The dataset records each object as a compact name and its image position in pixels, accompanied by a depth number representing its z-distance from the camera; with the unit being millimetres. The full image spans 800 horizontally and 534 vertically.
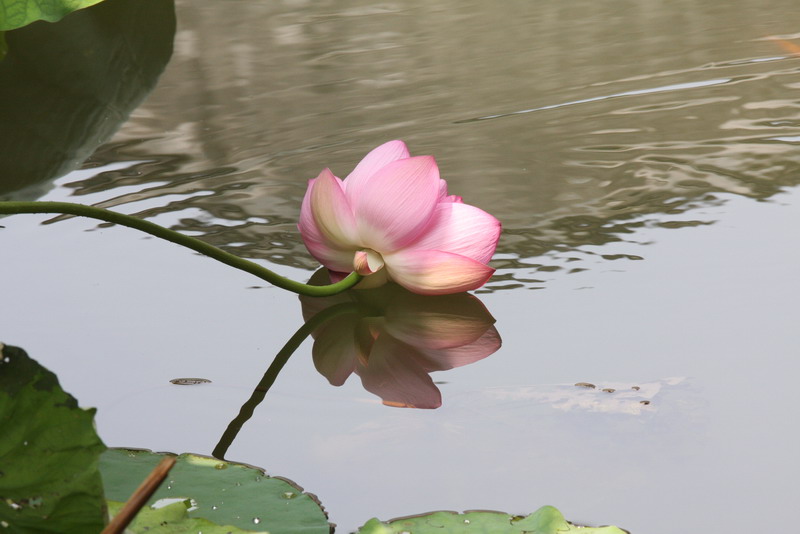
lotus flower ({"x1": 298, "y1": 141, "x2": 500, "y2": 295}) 4503
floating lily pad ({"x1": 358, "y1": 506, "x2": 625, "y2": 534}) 4267
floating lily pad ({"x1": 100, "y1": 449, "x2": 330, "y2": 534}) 4295
